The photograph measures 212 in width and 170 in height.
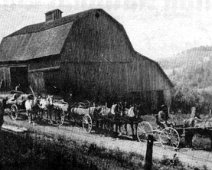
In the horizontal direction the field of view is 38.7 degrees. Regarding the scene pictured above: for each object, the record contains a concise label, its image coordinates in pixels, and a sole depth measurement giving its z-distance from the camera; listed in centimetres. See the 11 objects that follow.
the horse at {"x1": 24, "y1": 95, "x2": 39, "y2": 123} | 1644
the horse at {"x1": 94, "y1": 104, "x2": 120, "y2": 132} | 1402
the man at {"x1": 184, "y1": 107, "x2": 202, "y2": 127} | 1236
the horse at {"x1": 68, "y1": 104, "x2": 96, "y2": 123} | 1477
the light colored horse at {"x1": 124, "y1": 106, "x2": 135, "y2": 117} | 1364
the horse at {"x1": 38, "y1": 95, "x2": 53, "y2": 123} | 1650
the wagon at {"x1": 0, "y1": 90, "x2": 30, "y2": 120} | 1708
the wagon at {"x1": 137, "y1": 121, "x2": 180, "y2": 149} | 1185
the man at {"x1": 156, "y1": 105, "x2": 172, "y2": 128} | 1238
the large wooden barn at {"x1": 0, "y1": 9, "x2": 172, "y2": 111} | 2073
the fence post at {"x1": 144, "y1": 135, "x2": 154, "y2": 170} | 771
